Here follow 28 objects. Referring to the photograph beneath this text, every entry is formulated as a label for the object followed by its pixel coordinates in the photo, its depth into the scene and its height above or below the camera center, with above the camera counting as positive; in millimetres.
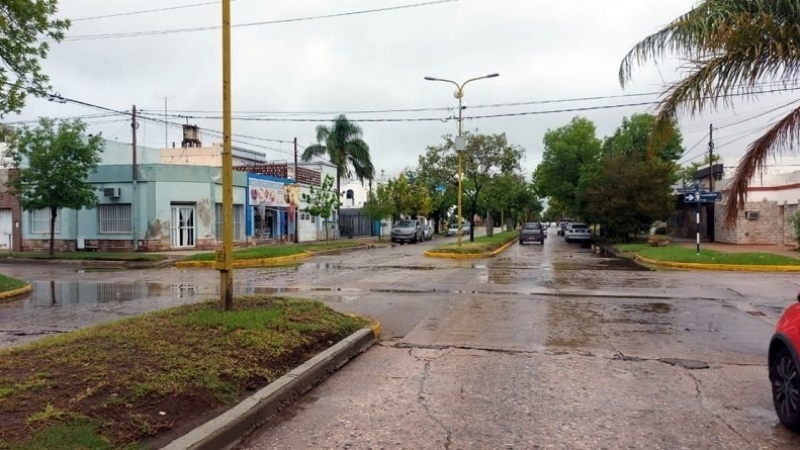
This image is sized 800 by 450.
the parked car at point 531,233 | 44366 -932
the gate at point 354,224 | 52000 -64
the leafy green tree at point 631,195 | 35312 +1459
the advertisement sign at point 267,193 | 35531 +1922
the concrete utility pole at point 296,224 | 40150 +2
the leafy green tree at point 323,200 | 37531 +1562
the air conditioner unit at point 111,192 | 30547 +1774
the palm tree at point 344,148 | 43875 +5572
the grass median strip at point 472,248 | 27781 -1284
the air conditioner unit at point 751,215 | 34156 +132
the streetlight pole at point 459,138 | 27297 +3836
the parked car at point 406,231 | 45156 -645
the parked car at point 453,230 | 67500 -980
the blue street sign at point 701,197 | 26312 +960
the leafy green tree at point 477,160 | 38844 +4054
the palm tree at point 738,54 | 7281 +2034
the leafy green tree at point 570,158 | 48406 +5095
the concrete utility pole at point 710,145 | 37188 +4576
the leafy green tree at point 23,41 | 15125 +4926
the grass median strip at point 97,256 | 26248 -1308
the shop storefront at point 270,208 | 35438 +1009
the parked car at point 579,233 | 46375 -1031
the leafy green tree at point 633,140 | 51688 +7111
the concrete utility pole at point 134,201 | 29984 +1265
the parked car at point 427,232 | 50425 -914
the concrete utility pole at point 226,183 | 8234 +572
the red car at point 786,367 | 4742 -1260
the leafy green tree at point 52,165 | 25391 +2700
